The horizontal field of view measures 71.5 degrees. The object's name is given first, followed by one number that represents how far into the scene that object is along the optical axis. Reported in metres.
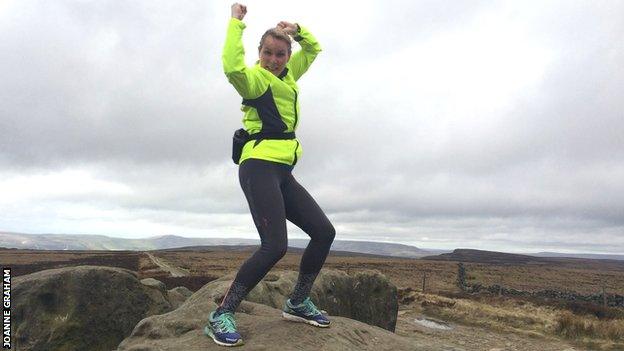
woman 4.24
